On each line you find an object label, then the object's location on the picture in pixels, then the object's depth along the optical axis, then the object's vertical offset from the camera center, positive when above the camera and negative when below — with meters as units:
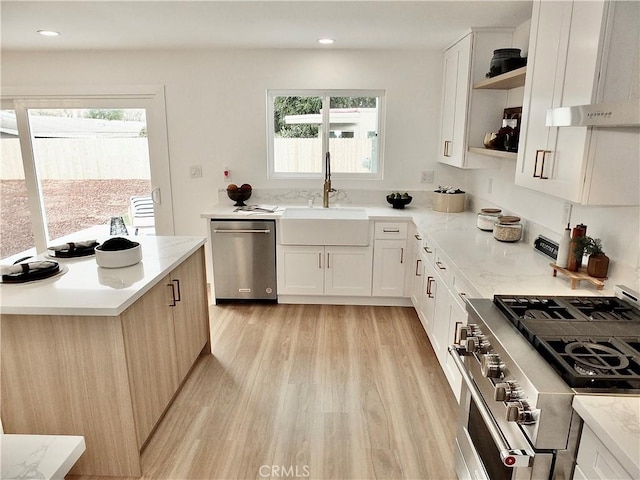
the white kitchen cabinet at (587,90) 1.60 +0.24
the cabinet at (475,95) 3.09 +0.40
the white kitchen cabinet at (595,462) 1.02 -0.79
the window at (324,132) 4.19 +0.15
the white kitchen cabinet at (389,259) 3.73 -0.98
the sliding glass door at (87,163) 4.19 -0.16
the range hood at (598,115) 1.23 +0.11
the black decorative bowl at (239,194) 4.08 -0.45
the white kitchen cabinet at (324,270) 3.80 -1.09
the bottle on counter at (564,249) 2.09 -0.49
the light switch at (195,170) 4.25 -0.23
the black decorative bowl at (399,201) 3.96 -0.49
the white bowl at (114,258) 2.14 -0.56
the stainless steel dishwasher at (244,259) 3.78 -1.00
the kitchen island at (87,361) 1.77 -0.92
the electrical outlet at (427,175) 4.19 -0.27
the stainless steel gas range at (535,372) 1.21 -0.67
